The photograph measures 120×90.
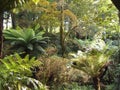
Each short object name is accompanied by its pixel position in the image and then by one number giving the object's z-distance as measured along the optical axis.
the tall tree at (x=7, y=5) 6.64
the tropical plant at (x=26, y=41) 11.28
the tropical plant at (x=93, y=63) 8.65
